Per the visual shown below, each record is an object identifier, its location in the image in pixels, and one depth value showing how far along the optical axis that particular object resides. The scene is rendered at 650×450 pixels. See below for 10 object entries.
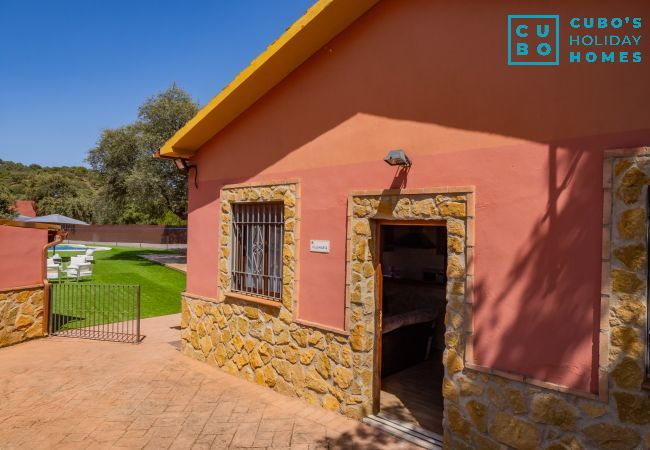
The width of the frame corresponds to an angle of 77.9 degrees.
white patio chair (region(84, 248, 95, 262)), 19.58
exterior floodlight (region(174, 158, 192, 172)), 8.52
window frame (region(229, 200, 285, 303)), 7.00
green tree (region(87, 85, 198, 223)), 23.45
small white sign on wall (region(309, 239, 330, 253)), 6.10
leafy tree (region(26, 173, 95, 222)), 50.75
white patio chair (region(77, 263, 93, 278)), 16.66
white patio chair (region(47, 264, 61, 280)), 16.05
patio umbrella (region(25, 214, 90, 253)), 19.61
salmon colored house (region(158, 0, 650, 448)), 3.70
